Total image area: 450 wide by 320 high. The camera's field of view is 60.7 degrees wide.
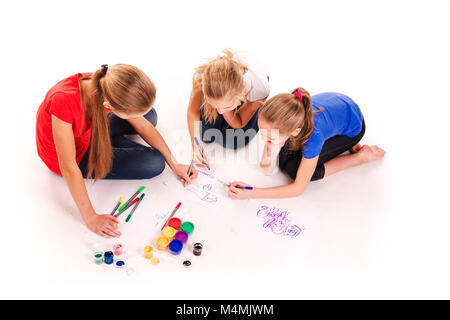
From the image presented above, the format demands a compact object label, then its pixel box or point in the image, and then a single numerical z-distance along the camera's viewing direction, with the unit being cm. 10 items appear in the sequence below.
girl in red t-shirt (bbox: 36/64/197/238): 146
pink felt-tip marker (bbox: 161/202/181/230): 183
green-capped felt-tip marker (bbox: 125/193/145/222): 182
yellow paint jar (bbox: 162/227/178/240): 173
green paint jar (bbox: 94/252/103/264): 162
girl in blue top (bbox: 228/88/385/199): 160
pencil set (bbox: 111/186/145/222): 185
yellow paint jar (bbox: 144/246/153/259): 166
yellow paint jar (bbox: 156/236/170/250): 169
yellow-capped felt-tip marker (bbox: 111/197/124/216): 184
